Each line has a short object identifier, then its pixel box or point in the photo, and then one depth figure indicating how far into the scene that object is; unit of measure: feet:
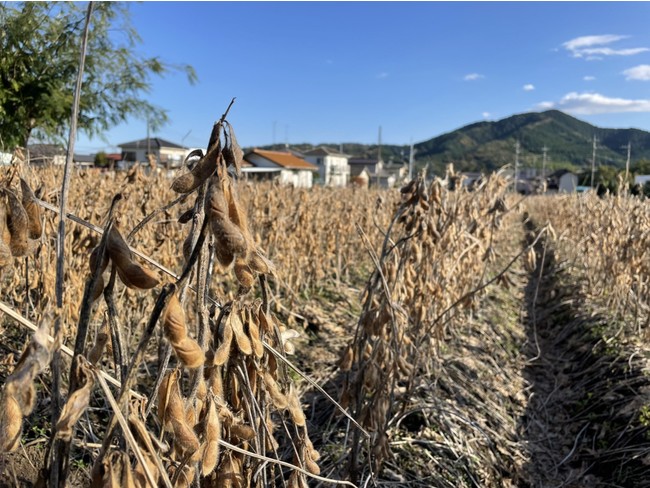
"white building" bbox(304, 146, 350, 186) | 234.58
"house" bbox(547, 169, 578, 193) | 199.60
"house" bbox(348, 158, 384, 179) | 247.91
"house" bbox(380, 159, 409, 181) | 178.44
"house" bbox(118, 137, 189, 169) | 115.30
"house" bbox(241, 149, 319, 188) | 145.18
